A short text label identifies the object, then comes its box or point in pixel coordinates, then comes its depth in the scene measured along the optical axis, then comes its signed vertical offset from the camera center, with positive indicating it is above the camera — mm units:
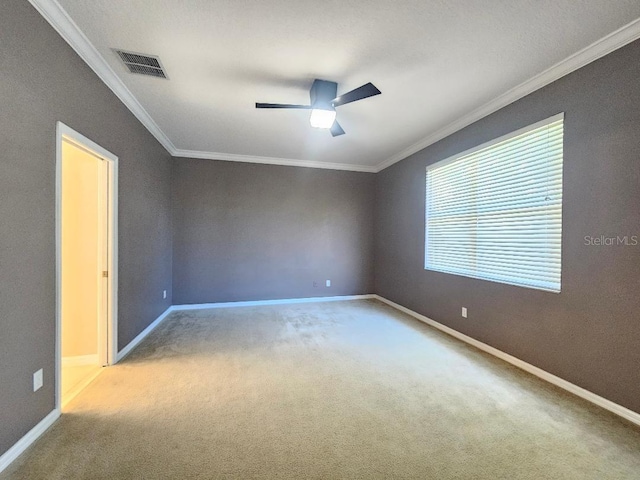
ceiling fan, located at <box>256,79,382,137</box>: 2512 +1233
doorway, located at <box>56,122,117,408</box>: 2797 -264
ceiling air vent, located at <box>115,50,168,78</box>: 2365 +1497
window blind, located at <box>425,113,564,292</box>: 2623 +325
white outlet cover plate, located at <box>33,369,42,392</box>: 1796 -932
